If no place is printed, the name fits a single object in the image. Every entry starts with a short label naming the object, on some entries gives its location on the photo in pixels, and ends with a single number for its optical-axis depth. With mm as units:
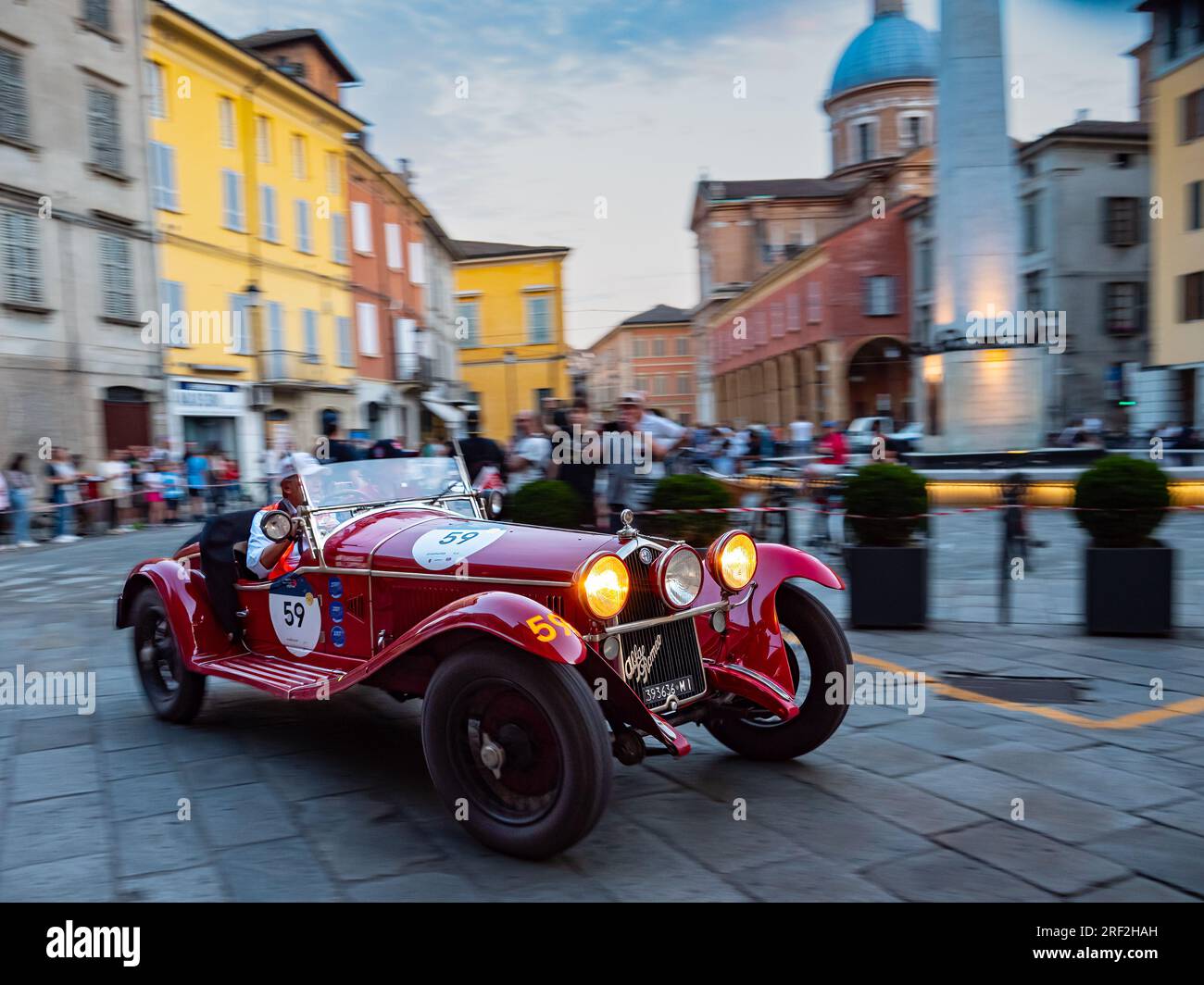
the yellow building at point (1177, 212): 29000
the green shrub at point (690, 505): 8133
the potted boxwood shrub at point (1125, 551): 7320
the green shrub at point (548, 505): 8289
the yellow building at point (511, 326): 49562
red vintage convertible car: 3650
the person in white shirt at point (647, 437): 8203
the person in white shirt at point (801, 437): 26047
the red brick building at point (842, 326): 44156
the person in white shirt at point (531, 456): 10586
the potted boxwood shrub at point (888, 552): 7836
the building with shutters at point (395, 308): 32750
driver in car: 5094
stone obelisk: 16422
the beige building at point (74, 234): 18875
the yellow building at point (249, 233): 23625
